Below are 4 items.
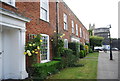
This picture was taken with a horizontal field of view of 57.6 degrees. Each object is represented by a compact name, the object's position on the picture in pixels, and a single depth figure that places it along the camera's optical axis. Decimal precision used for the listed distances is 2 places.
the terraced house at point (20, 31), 4.94
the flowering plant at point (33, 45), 5.31
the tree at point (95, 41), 29.32
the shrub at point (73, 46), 11.76
